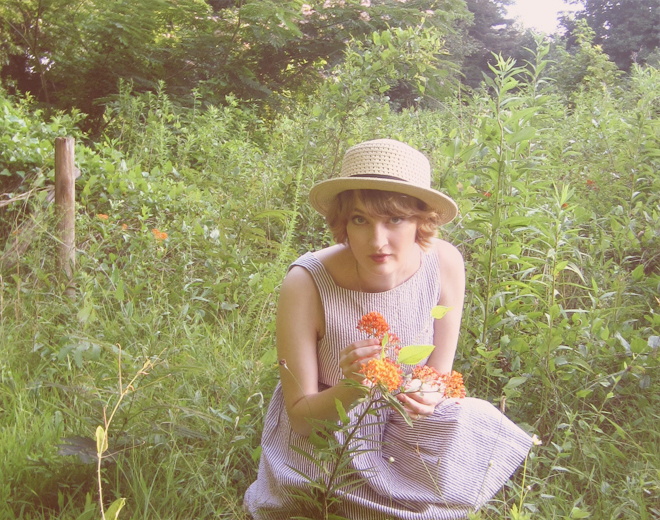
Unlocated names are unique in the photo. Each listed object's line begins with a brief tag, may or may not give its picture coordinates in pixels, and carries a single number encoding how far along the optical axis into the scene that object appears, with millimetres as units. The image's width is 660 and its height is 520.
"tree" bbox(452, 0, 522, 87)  24766
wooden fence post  2945
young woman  1666
